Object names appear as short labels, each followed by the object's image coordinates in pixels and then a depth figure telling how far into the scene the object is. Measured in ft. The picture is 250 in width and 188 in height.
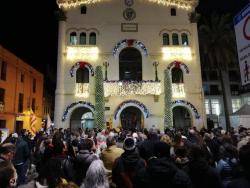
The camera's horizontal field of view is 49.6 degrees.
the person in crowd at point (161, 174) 13.96
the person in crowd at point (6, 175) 11.03
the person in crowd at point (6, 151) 18.75
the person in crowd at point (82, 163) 17.82
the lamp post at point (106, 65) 84.61
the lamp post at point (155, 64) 85.92
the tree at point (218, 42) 95.35
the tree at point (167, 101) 77.00
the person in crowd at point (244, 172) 10.22
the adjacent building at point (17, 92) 88.12
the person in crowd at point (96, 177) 14.37
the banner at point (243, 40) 15.43
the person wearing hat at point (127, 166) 16.92
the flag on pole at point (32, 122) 66.26
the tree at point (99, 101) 77.00
